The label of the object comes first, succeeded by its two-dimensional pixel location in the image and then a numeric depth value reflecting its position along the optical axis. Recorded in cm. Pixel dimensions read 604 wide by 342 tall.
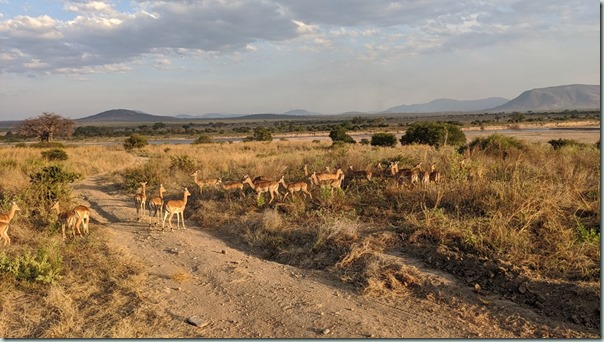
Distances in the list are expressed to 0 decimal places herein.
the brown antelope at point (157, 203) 1149
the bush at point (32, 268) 753
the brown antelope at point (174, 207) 1108
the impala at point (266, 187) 1280
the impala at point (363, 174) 1357
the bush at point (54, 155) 2844
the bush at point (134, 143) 4311
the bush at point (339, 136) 4972
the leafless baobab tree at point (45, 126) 5673
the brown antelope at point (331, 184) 1248
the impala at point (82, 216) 1030
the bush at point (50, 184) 1271
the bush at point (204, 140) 5508
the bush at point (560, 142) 2766
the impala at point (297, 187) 1260
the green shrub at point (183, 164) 2111
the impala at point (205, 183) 1534
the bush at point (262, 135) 5916
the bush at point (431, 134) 3635
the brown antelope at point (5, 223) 924
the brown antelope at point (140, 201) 1251
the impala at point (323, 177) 1322
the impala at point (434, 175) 1181
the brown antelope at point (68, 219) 1025
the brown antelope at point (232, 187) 1410
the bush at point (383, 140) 4197
